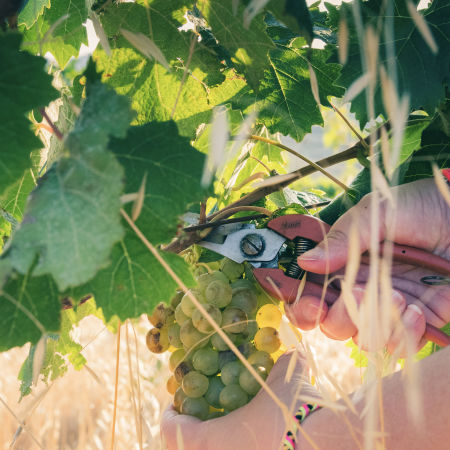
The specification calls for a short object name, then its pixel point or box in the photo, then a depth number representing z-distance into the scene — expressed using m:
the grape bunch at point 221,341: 0.42
